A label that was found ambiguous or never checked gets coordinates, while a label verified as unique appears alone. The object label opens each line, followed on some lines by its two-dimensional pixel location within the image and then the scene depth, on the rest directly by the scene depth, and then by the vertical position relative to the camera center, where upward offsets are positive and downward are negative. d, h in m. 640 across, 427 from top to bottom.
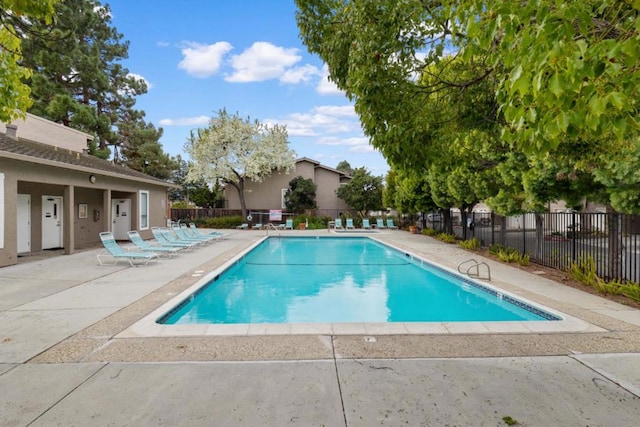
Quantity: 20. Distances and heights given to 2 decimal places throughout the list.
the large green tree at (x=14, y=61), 3.42 +1.68
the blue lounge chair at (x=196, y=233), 17.29 -0.93
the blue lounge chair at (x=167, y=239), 13.31 -1.00
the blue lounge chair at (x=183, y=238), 14.73 -1.05
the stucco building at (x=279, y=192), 30.23 +1.89
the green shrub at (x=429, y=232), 22.12 -1.20
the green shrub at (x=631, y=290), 6.61 -1.52
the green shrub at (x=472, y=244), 15.17 -1.35
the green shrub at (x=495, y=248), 13.14 -1.37
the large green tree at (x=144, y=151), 32.50 +6.00
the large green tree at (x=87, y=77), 22.91 +10.42
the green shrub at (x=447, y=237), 18.20 -1.31
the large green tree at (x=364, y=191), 28.64 +1.84
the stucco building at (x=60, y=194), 9.91 +0.83
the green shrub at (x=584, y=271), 7.86 -1.40
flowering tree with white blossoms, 27.80 +5.08
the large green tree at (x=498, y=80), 1.92 +1.20
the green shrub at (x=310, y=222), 27.06 -0.65
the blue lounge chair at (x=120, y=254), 9.98 -1.16
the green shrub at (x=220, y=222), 27.64 -0.63
